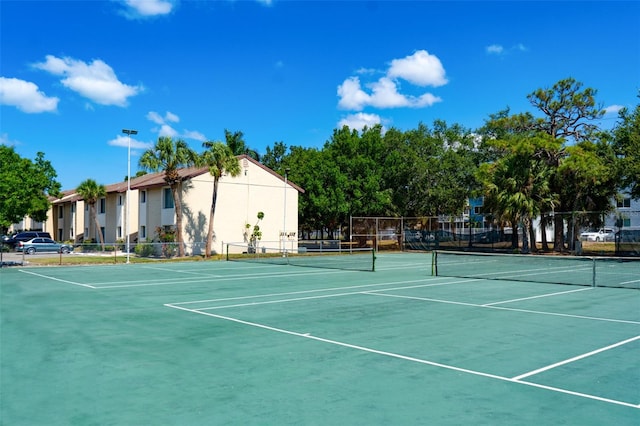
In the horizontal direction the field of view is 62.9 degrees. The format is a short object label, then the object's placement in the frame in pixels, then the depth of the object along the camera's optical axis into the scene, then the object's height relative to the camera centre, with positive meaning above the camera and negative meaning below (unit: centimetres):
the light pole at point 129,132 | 3362 +636
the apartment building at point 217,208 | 4288 +194
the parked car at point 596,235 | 5524 -96
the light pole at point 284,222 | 4450 +66
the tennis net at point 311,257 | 3256 -216
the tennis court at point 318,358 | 633 -220
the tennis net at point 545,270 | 2285 -232
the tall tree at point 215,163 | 3996 +516
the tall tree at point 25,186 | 3055 +387
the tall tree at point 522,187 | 4156 +329
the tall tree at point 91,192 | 4969 +372
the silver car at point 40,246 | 4500 -131
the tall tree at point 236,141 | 7031 +1194
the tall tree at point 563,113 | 4425 +1038
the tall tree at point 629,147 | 3488 +562
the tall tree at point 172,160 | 3900 +526
